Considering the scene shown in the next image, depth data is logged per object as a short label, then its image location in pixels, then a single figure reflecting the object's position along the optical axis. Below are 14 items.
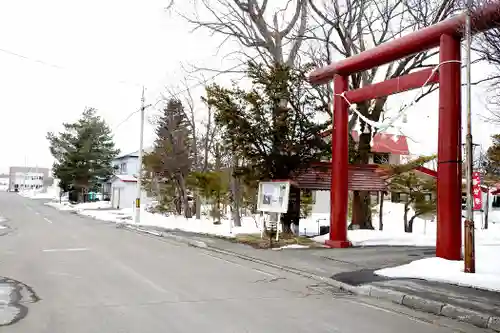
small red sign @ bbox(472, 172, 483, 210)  23.54
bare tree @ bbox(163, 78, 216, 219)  30.12
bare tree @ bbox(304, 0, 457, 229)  20.14
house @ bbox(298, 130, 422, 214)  18.30
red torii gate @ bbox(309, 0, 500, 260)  11.41
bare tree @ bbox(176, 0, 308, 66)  22.22
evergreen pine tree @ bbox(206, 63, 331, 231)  17.44
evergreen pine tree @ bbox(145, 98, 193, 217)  30.20
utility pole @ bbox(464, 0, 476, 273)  9.83
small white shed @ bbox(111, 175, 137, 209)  50.50
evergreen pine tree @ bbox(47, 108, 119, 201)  56.97
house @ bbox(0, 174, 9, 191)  192.25
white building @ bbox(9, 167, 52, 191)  148.48
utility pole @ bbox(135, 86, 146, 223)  28.14
